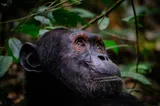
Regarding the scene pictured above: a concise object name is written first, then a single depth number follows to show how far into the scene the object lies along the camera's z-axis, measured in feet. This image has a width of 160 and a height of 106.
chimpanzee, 20.65
